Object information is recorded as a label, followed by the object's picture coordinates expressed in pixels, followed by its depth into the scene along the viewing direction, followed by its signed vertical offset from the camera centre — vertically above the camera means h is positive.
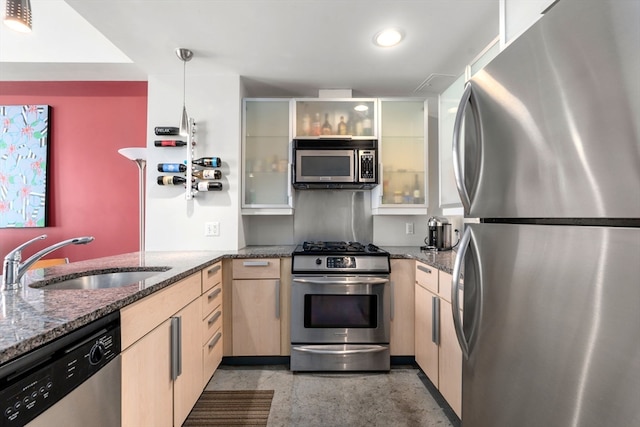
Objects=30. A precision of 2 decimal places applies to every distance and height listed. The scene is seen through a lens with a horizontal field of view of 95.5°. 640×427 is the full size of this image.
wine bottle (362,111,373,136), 2.62 +0.81
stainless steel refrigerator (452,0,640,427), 0.50 -0.02
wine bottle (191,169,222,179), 2.41 +0.34
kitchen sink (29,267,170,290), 1.31 -0.33
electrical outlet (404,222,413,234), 2.91 -0.12
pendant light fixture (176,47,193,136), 2.02 +1.15
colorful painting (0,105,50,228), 2.61 +0.44
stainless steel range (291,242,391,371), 2.19 -0.75
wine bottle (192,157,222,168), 2.40 +0.43
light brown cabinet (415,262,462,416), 1.62 -0.76
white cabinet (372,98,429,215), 2.63 +0.53
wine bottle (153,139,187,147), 2.35 +0.58
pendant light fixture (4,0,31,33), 1.13 +0.79
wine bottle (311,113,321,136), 2.63 +0.81
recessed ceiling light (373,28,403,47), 1.85 +1.17
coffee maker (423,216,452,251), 2.48 -0.16
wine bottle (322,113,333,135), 2.62 +0.78
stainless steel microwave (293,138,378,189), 2.50 +0.45
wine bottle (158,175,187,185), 2.35 +0.28
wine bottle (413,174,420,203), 2.65 +0.23
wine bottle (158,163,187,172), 2.36 +0.39
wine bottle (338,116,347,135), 2.62 +0.79
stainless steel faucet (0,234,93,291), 1.08 -0.21
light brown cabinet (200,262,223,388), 1.85 -0.72
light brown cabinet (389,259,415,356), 2.26 -0.83
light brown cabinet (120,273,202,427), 1.04 -0.62
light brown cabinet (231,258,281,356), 2.26 -0.74
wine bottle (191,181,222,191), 2.38 +0.24
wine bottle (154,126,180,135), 2.37 +0.69
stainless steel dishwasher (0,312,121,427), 0.61 -0.41
